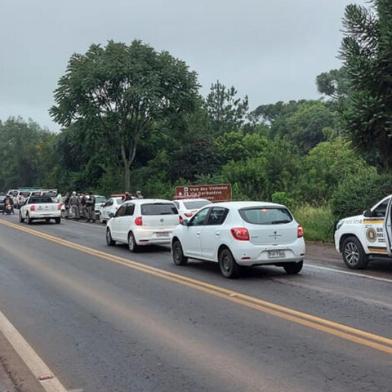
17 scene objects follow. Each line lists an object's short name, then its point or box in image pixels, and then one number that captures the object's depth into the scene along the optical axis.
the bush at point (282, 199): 25.70
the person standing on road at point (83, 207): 35.34
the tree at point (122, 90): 38.03
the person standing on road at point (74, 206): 36.75
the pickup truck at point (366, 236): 12.48
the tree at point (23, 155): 90.88
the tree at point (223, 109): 75.94
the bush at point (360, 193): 18.64
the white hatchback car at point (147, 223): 17.83
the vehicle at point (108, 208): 30.14
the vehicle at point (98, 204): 34.23
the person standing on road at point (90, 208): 34.47
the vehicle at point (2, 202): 49.04
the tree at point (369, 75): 14.75
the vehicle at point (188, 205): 22.25
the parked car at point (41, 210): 33.19
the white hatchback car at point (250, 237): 12.02
